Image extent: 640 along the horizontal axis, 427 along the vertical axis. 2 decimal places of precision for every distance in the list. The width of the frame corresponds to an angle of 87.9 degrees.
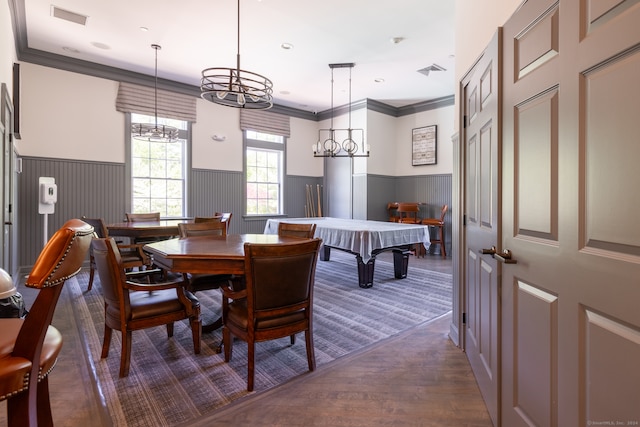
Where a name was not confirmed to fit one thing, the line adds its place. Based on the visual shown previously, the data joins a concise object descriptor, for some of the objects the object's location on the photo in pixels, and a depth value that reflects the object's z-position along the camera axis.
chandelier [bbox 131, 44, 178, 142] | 4.75
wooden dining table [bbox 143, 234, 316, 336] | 2.02
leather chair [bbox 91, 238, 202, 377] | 1.95
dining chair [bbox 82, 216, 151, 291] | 3.63
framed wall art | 7.02
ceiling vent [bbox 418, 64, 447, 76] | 5.28
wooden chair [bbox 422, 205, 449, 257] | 6.43
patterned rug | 1.79
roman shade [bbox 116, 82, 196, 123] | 5.46
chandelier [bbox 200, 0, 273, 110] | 2.70
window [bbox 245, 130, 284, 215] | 7.13
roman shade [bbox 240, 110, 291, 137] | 6.88
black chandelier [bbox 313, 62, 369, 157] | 7.02
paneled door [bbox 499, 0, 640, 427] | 0.86
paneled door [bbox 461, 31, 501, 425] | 1.56
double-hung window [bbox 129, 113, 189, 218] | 5.75
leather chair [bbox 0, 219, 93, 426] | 0.97
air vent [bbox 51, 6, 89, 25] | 3.78
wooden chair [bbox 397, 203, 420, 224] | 6.79
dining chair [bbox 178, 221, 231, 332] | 2.67
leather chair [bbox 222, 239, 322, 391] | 1.83
